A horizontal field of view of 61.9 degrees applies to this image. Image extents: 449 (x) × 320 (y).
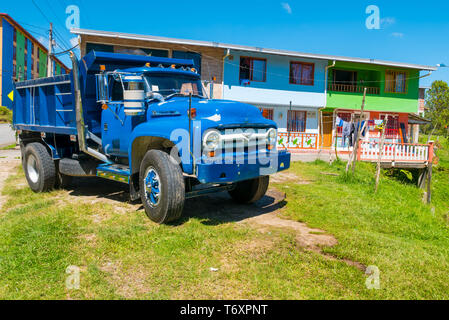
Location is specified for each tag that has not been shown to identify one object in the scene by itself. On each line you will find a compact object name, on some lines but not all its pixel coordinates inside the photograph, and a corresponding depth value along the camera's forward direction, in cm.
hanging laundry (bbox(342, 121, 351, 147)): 2137
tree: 4626
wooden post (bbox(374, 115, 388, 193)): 937
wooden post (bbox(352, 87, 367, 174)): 1063
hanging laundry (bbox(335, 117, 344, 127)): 2075
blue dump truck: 539
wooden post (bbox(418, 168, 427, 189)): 1881
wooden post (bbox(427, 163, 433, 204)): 1647
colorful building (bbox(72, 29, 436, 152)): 2108
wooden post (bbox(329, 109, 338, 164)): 2550
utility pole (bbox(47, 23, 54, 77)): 2305
